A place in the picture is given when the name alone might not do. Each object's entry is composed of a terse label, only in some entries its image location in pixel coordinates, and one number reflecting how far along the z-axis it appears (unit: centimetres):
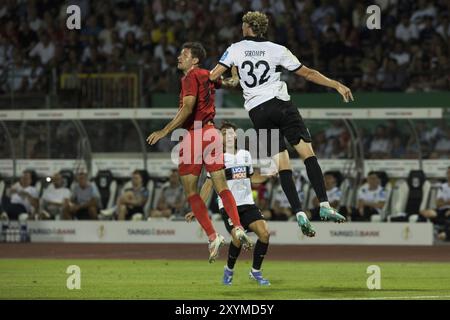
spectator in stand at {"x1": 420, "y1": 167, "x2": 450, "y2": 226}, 2473
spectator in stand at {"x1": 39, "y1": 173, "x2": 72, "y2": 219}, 2684
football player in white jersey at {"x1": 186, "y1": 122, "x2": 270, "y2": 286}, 1554
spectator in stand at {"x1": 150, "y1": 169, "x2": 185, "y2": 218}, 2620
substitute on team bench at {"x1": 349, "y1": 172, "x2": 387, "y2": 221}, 2527
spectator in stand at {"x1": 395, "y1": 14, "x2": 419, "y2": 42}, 2795
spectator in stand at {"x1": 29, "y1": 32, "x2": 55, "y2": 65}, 3041
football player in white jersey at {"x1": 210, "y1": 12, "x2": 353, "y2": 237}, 1427
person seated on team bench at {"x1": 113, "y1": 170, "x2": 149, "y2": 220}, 2630
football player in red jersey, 1477
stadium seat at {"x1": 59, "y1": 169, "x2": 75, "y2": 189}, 2695
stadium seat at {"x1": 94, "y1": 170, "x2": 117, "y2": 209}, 2692
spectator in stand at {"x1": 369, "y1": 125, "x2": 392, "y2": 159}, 2544
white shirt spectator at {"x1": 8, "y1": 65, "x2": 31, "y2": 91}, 2912
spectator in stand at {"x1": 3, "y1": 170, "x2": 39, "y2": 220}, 2688
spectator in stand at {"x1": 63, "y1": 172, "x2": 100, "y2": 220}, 2670
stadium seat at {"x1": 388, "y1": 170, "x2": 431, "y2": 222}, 2517
